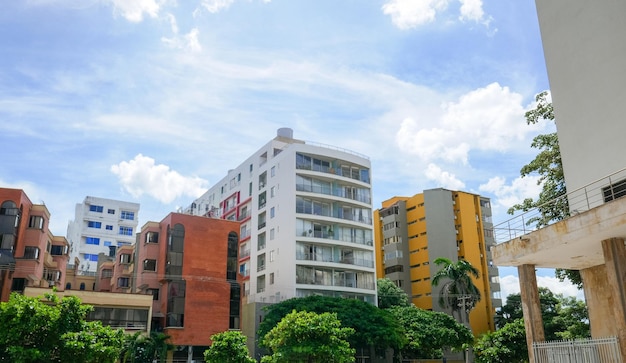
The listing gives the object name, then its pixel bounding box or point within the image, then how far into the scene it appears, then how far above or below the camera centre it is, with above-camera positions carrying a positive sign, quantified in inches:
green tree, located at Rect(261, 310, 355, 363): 1326.3 +57.8
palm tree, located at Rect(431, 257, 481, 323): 2449.6 +328.9
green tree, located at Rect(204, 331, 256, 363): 1467.8 +42.4
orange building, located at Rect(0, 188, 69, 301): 1830.7 +426.5
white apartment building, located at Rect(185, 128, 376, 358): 2385.6 +599.4
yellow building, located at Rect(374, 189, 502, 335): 3021.7 +656.8
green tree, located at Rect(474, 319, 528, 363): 1473.9 +41.6
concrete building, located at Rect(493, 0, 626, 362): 782.5 +312.3
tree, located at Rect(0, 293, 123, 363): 945.5 +60.2
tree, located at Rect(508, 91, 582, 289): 1155.3 +412.6
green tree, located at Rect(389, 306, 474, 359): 2127.2 +115.9
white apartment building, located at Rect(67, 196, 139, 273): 3584.9 +887.5
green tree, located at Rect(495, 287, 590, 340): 1237.1 +187.1
